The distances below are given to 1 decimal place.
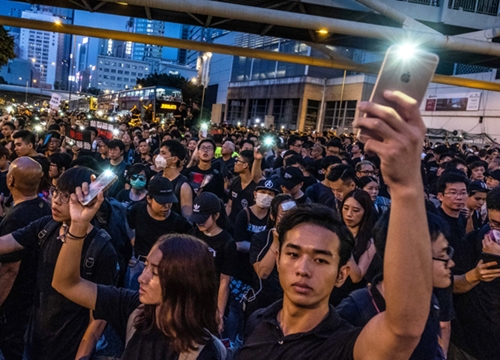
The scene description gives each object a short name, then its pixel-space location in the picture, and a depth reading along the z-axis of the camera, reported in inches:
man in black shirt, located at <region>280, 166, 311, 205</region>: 234.5
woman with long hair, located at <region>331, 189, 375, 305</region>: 154.2
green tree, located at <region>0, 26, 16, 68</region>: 870.6
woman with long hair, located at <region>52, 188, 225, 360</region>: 87.6
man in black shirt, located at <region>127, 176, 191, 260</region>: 193.2
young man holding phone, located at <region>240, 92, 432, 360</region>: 47.6
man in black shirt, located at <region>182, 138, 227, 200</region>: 285.6
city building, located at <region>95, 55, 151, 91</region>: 7608.3
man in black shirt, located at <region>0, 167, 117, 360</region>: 122.9
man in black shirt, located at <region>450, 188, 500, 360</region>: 124.9
